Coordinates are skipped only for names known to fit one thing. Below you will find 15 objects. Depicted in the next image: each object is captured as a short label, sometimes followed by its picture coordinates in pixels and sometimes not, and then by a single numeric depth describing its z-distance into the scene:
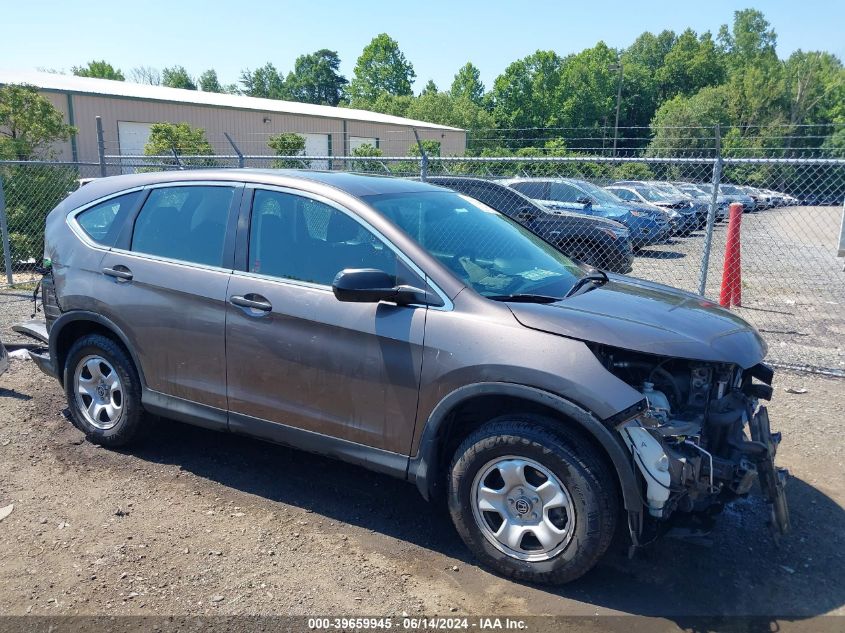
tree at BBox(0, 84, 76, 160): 13.74
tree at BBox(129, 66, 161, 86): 95.04
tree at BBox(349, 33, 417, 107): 84.31
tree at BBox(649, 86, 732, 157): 40.28
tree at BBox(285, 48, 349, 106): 104.44
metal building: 25.25
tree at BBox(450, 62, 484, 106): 77.44
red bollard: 9.36
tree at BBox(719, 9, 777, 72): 105.88
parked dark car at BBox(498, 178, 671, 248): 13.76
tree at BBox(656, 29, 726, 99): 85.44
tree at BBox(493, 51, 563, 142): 66.81
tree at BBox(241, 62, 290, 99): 110.62
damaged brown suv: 3.07
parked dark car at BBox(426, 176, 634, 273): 11.55
